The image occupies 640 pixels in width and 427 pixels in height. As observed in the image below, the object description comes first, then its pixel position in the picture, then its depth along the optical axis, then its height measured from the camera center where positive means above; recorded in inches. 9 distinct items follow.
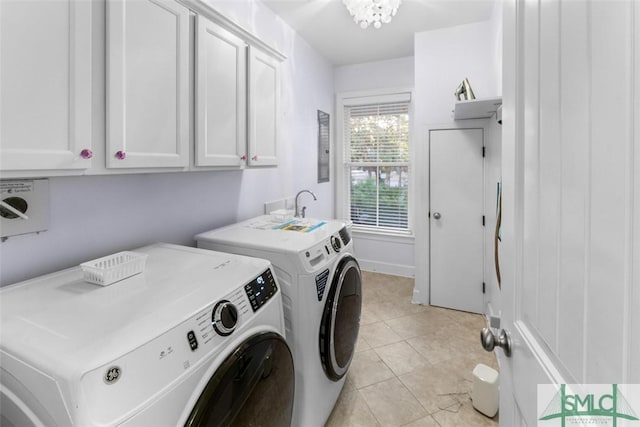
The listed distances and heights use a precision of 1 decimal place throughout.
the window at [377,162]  156.5 +24.8
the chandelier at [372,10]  91.4 +58.7
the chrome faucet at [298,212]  119.0 -0.3
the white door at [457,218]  117.9 -2.5
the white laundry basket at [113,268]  42.6 -7.8
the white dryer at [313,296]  54.8 -15.6
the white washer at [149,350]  25.7 -13.0
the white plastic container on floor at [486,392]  70.0 -39.9
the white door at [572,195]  15.4 +1.1
